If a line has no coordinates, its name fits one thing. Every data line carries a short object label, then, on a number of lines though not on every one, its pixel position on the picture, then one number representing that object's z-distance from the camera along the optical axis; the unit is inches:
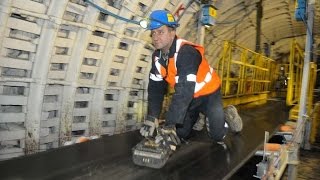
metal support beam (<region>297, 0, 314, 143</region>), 202.3
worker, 99.5
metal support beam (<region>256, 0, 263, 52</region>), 336.0
